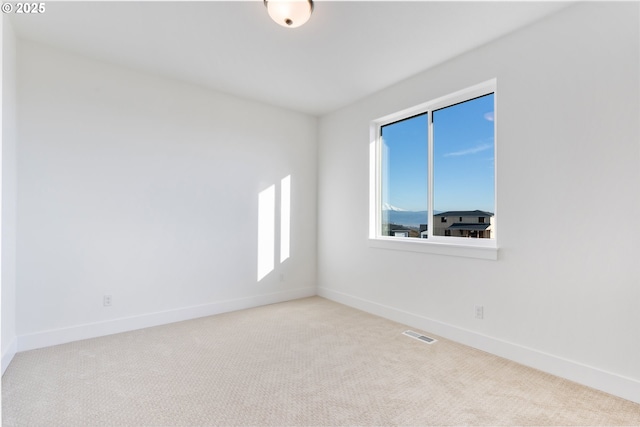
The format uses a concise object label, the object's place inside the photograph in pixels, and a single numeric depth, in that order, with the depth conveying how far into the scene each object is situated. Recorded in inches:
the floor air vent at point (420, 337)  120.9
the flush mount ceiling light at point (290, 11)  84.9
